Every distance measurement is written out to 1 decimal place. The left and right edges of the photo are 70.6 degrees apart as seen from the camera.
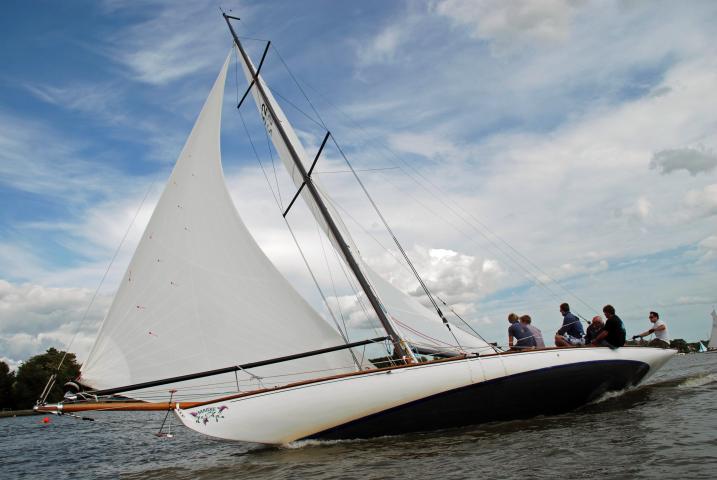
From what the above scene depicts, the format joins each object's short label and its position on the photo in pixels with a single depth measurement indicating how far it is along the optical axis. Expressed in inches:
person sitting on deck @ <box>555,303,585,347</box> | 465.6
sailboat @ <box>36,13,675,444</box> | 341.4
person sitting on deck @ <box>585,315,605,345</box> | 462.3
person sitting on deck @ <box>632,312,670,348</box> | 491.2
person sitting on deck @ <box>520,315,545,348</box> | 430.9
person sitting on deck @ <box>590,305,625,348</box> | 420.2
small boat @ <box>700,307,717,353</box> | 2183.8
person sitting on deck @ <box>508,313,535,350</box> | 430.6
